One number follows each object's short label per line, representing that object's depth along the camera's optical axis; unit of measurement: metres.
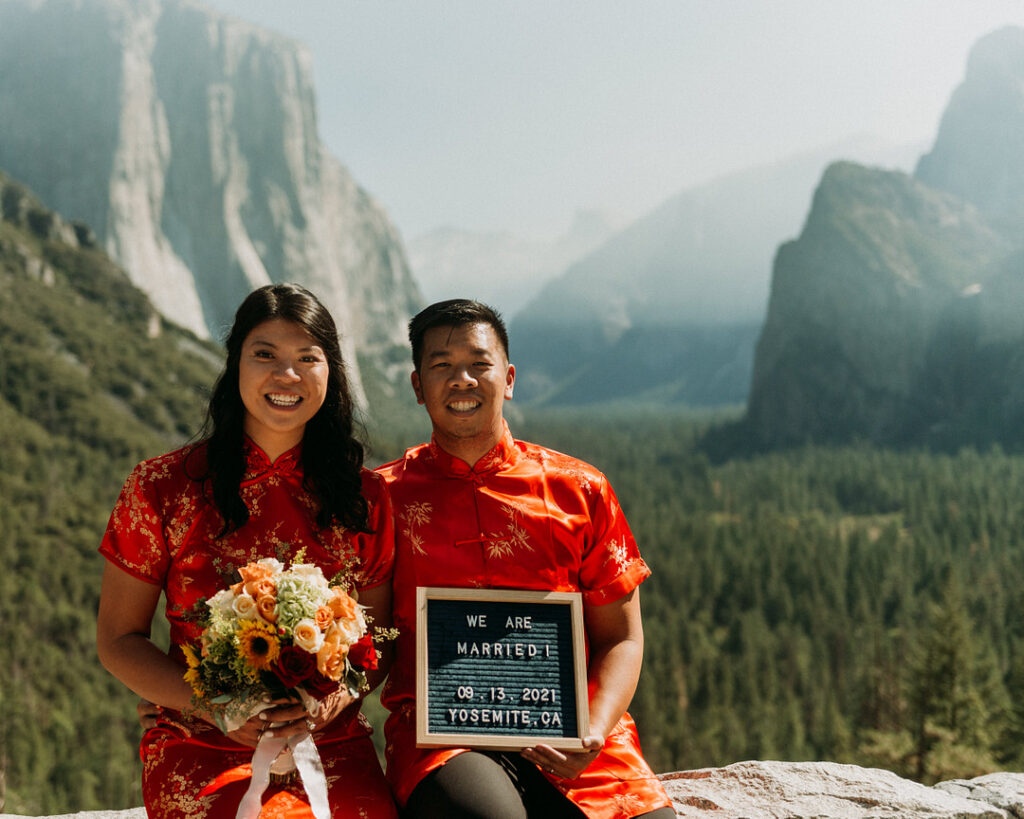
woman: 4.10
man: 4.41
